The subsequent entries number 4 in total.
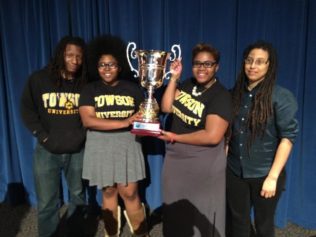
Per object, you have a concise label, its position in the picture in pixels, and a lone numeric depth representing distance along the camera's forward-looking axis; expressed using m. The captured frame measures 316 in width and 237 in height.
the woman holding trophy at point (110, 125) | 1.85
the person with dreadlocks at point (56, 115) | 1.94
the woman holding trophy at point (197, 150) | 1.64
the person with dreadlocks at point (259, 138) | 1.59
